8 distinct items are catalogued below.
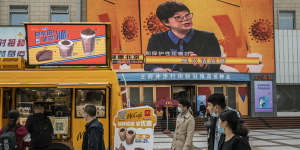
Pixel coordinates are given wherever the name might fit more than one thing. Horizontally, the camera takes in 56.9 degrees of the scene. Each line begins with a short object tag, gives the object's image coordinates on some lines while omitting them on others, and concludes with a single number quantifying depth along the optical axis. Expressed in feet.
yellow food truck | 21.86
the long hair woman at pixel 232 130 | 9.48
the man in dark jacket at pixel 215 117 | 13.29
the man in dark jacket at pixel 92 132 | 14.26
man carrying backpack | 15.60
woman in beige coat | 16.40
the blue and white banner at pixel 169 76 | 71.82
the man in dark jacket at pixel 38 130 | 18.63
